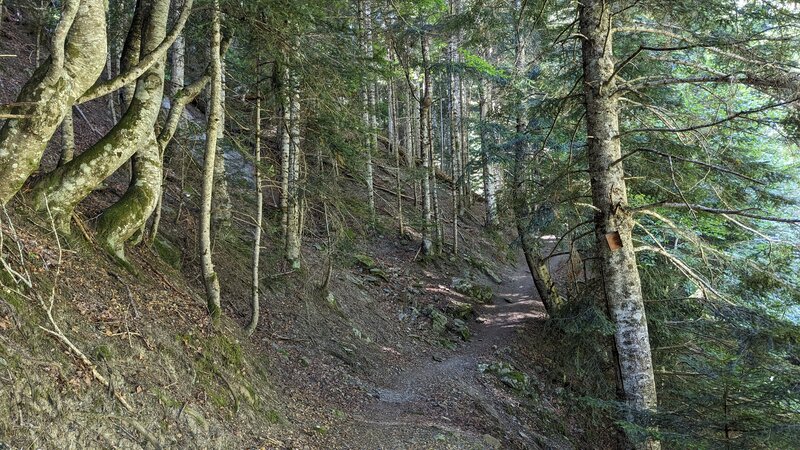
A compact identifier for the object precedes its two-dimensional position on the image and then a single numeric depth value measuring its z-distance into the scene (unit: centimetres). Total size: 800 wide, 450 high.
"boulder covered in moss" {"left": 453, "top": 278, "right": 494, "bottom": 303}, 1591
